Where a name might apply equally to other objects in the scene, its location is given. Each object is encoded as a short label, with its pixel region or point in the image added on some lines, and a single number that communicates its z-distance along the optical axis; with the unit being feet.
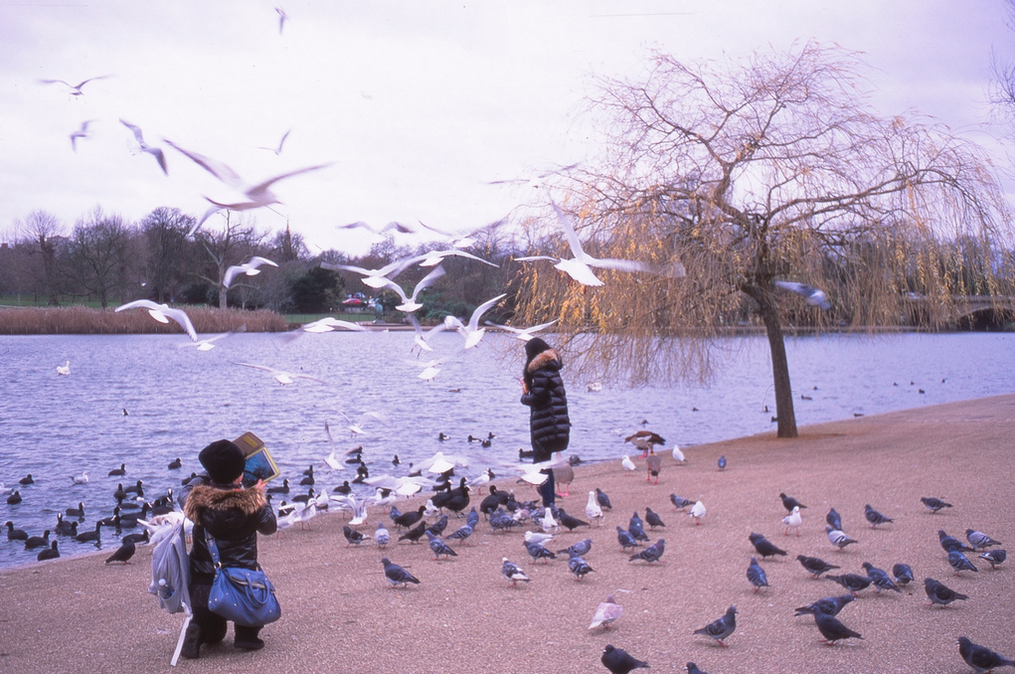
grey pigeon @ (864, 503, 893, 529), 25.25
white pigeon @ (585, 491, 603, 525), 28.27
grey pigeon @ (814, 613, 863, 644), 15.48
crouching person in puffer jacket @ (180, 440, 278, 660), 14.99
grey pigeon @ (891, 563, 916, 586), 19.10
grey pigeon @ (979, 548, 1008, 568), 19.94
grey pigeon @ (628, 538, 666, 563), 21.71
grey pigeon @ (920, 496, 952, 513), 26.35
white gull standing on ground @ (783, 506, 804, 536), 24.84
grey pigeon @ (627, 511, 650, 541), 23.98
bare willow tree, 43.65
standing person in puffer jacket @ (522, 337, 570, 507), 28.12
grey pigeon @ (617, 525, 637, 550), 23.41
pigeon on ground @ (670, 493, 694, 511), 29.07
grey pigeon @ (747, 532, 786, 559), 21.80
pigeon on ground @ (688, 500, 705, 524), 27.04
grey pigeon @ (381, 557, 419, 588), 19.99
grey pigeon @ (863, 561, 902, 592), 18.54
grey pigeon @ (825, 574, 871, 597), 18.58
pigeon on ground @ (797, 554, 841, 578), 20.04
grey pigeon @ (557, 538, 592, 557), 21.36
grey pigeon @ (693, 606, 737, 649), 15.72
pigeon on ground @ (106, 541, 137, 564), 25.30
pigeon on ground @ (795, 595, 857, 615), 16.44
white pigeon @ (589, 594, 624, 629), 16.63
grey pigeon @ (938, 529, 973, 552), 20.75
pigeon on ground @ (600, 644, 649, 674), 14.06
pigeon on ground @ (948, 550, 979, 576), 19.52
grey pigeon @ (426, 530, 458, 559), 23.21
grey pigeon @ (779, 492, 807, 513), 26.96
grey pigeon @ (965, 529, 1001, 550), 21.06
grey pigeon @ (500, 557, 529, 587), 19.98
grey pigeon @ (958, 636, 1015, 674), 13.70
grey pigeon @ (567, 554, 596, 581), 20.10
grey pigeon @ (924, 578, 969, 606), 17.40
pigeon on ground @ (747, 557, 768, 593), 19.13
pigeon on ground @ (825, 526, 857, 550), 22.31
